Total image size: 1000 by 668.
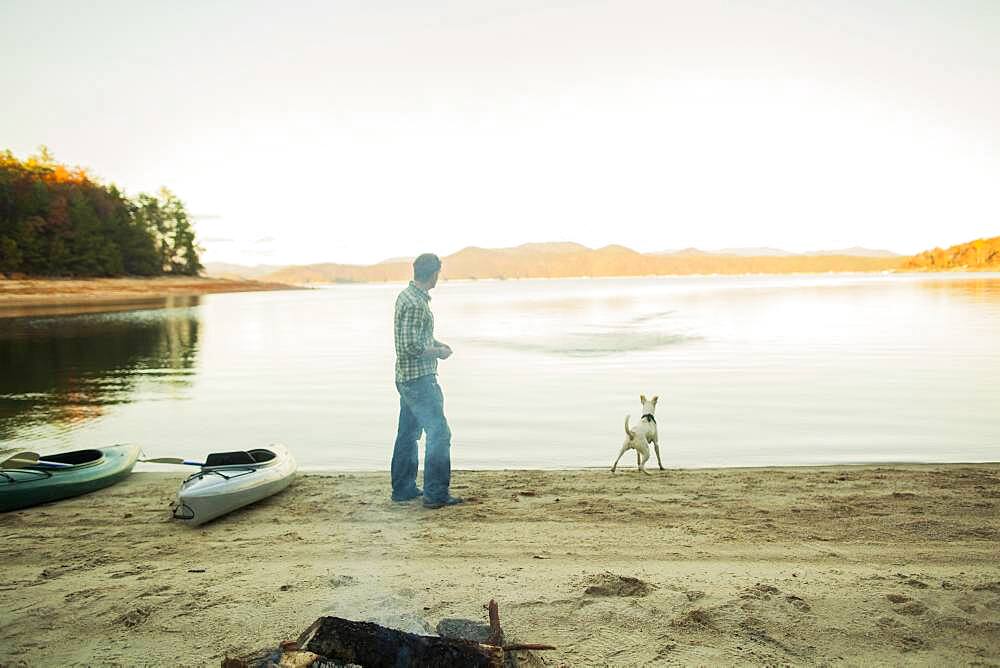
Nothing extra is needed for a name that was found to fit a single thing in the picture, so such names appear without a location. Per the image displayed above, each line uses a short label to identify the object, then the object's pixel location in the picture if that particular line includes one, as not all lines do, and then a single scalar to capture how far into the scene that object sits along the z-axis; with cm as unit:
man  632
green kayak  691
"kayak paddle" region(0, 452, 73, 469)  720
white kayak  623
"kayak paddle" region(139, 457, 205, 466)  775
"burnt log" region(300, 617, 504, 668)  319
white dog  802
